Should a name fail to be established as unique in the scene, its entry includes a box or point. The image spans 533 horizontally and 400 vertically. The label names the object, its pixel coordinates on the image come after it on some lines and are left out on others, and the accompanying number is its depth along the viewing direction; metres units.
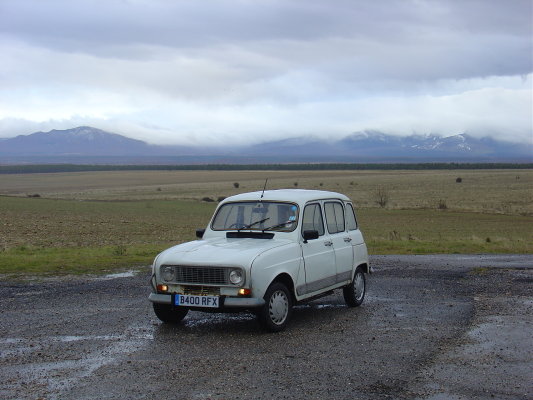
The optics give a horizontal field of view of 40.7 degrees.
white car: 9.40
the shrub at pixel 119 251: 20.84
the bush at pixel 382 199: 54.49
